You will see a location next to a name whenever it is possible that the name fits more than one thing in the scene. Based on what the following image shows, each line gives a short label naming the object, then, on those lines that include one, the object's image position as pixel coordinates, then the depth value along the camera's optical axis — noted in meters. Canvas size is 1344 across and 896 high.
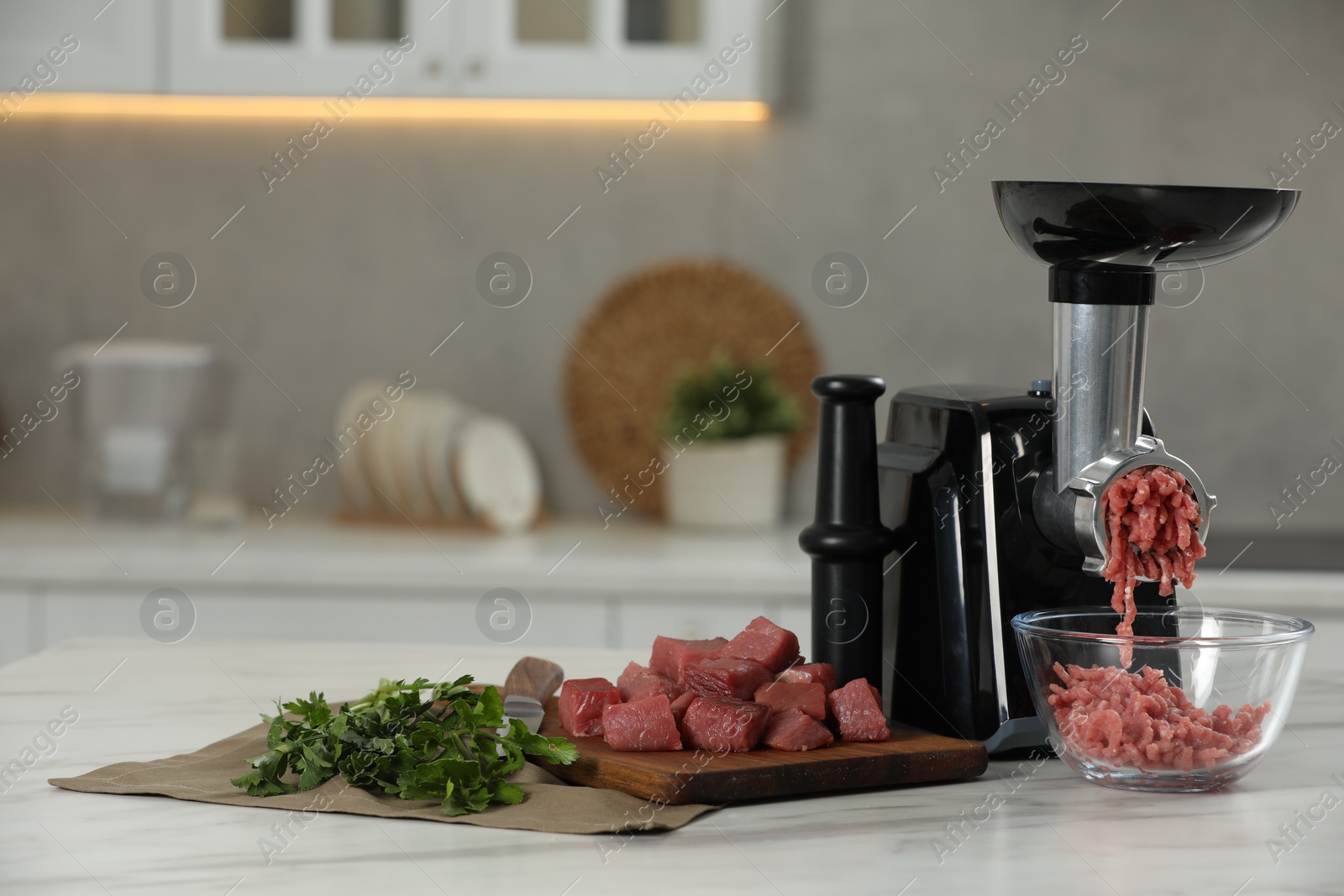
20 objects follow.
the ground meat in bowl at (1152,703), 1.97
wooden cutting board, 1.95
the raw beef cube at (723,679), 2.05
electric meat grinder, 2.02
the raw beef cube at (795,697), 2.02
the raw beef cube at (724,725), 1.99
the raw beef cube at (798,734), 2.00
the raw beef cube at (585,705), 2.05
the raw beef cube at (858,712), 2.02
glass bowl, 1.96
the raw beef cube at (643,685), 2.05
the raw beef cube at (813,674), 2.05
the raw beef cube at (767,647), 2.08
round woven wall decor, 3.84
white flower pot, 3.60
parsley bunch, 1.94
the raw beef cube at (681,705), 2.02
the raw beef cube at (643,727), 2.00
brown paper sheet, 1.92
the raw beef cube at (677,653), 2.08
